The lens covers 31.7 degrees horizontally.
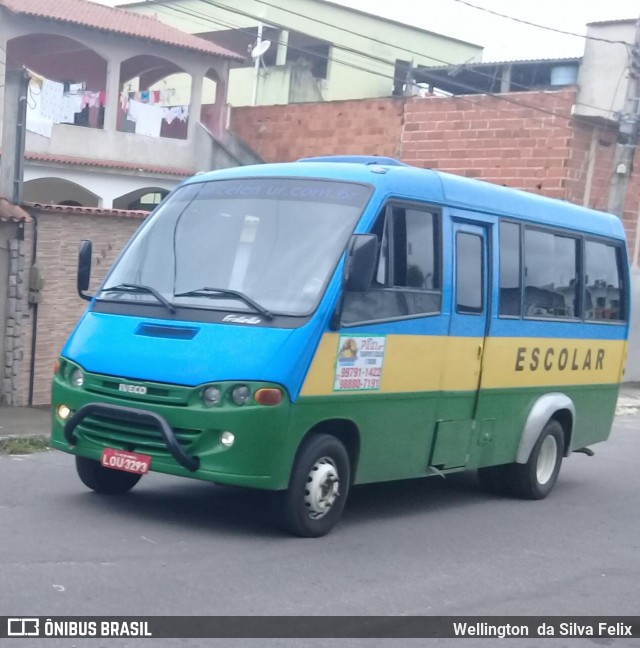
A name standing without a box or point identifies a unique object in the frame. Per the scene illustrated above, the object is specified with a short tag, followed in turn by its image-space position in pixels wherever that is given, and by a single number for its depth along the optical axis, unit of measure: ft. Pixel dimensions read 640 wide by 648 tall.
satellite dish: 94.88
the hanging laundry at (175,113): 85.76
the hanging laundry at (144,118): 83.82
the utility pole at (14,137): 42.50
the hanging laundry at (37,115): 76.54
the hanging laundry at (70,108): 79.82
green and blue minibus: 23.07
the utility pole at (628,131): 58.23
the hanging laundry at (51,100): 77.82
